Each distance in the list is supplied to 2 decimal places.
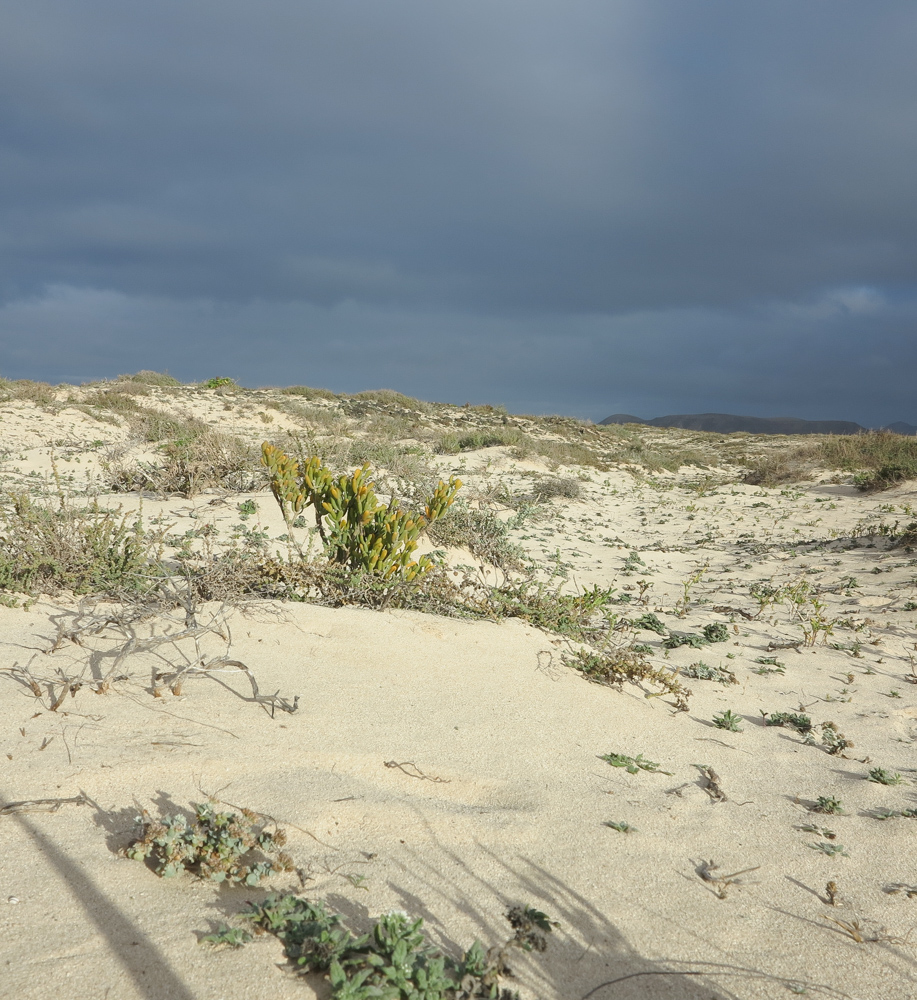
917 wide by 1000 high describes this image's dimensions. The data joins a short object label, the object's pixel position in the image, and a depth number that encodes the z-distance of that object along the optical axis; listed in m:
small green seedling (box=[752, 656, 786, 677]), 4.70
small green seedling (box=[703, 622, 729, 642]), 5.32
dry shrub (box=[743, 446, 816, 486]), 15.09
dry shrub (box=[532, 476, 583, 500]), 12.31
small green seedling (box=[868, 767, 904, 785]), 3.15
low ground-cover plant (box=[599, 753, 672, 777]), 3.14
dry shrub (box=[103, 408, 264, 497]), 7.81
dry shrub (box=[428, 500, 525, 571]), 6.77
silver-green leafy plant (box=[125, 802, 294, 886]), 1.95
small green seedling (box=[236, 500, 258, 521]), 7.05
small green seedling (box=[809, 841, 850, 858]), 2.55
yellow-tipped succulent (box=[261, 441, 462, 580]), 4.65
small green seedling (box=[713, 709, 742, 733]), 3.72
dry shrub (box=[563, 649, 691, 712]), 4.04
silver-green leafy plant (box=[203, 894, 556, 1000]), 1.58
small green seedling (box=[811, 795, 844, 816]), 2.87
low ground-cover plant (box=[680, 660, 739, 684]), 4.44
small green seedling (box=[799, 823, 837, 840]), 2.68
